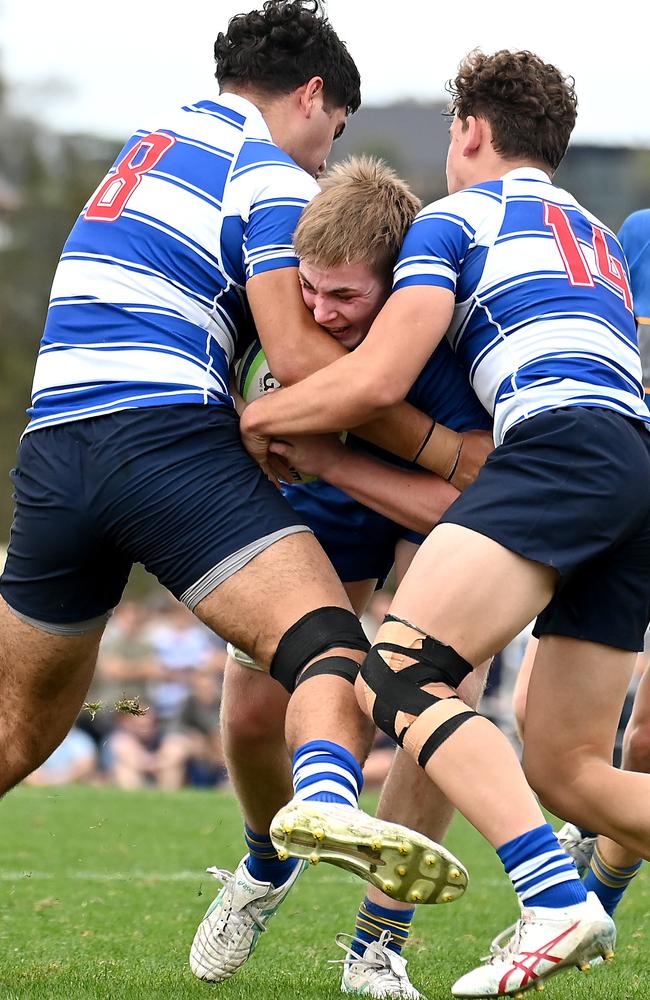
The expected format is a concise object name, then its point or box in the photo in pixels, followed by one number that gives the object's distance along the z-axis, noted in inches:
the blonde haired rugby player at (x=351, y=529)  317.4
